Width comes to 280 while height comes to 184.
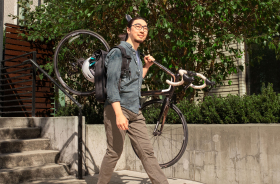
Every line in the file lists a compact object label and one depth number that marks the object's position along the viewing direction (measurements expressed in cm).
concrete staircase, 536
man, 338
